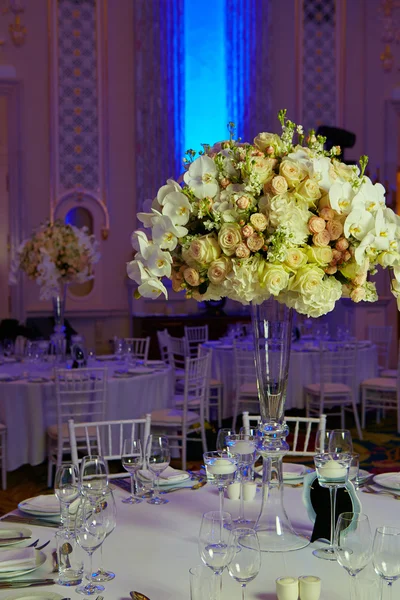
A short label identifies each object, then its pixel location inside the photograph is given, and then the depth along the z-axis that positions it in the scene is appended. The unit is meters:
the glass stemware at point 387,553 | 1.60
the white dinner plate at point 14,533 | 2.19
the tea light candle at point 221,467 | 2.33
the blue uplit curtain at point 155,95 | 10.62
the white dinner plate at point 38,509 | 2.39
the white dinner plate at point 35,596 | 1.80
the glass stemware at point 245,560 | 1.67
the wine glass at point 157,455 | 2.51
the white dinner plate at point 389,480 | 2.63
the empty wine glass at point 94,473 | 2.16
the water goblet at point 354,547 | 1.70
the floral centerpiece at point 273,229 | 1.95
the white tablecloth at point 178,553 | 1.85
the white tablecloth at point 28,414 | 5.56
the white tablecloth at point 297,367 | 7.40
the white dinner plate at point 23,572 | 1.95
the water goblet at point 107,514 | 1.89
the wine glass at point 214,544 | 1.68
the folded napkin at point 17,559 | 1.97
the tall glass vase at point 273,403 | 2.14
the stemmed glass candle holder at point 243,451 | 2.45
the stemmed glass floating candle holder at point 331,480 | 2.08
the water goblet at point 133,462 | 2.54
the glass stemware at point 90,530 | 1.86
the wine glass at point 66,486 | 2.12
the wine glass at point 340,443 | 2.37
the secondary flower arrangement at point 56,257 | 5.93
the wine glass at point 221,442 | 2.54
